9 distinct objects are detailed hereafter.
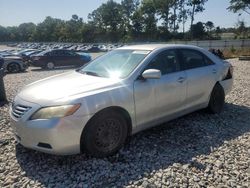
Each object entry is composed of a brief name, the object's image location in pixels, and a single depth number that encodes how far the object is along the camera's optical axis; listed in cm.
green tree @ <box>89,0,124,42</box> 6081
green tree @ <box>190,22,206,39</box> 4808
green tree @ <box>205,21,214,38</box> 5104
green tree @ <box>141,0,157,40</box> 5286
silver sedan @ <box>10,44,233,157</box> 238
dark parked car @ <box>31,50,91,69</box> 1374
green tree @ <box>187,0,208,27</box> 4551
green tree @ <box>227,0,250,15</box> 3441
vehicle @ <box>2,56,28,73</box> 1207
